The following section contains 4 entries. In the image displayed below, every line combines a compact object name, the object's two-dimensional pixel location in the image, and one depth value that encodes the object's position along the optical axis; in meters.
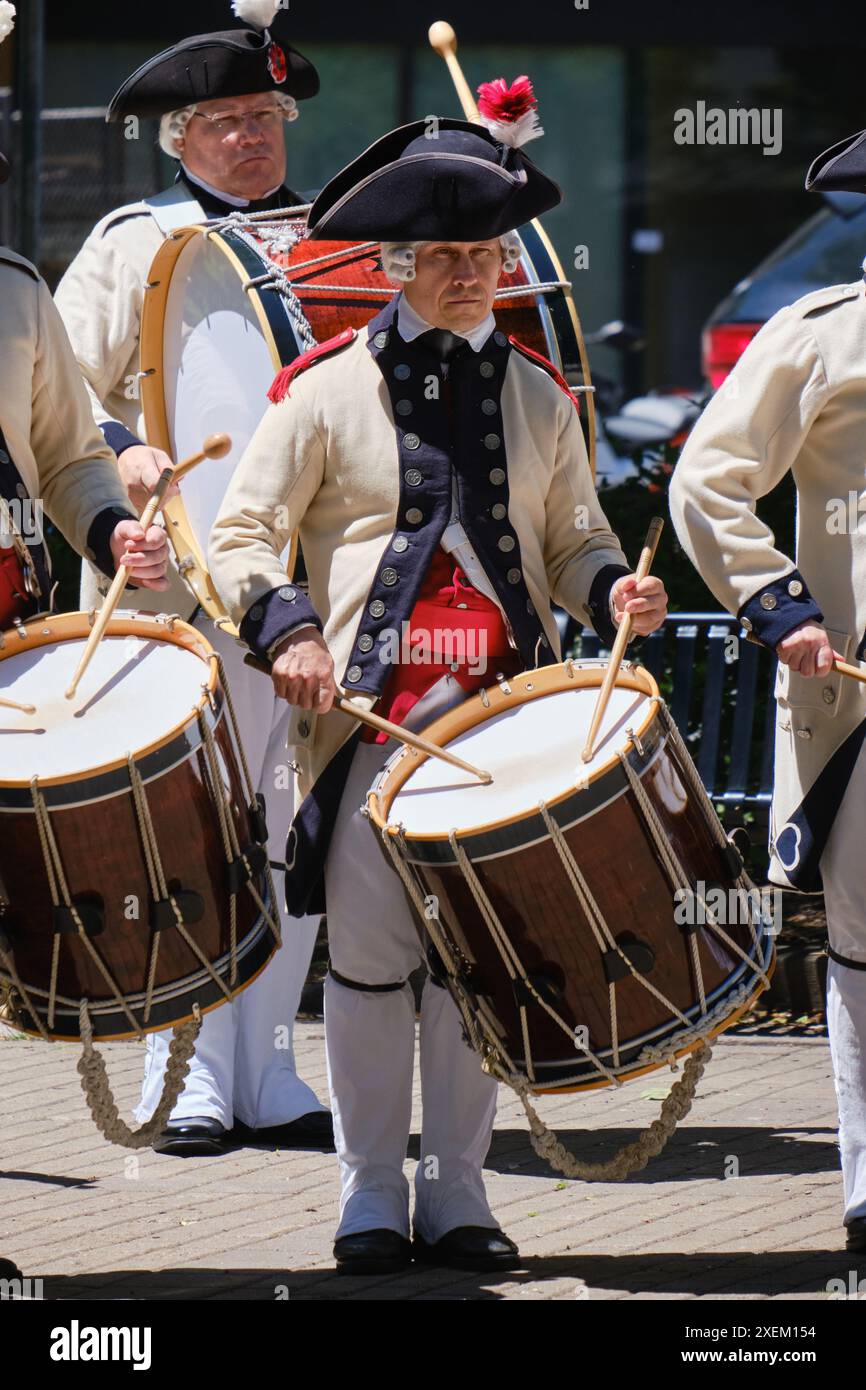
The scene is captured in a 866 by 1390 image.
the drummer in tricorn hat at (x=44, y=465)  8.43
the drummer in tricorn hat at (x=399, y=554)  8.58
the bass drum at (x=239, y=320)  9.84
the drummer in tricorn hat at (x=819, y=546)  8.69
